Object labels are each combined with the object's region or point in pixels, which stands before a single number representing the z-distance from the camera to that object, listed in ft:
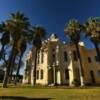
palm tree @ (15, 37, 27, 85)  68.89
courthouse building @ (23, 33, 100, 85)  65.61
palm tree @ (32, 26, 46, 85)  64.01
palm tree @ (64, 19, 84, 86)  59.10
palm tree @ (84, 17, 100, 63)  57.17
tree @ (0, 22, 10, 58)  59.31
